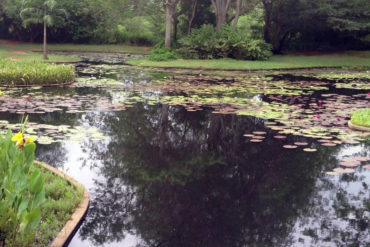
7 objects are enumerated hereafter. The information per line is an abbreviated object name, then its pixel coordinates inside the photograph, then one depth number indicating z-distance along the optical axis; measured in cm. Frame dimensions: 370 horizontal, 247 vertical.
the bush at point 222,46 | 2761
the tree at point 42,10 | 2492
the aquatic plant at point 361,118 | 923
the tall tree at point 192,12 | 3672
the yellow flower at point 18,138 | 389
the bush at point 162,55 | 2705
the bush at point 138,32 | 4509
